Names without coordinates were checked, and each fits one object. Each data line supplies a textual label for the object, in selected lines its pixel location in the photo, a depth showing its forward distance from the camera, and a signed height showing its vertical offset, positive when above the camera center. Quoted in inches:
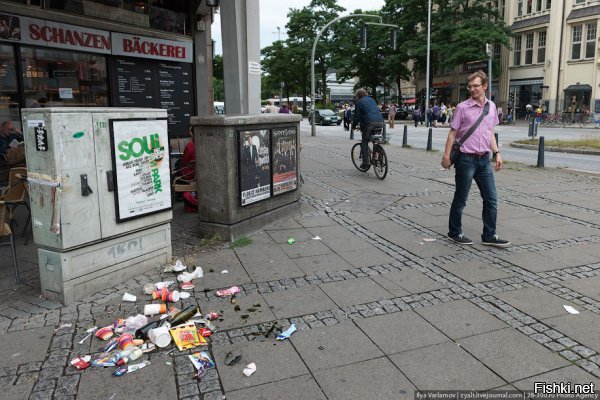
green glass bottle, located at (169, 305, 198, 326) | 148.4 -59.0
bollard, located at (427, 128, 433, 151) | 669.3 -36.0
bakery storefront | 316.2 +34.4
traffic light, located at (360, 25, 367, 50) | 1038.3 +164.0
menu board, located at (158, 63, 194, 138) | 429.7 +20.8
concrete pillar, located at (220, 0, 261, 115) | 340.8 +42.8
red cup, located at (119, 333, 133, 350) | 135.3 -60.0
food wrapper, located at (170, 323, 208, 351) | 136.9 -60.5
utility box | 157.0 -24.8
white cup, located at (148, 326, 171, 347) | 137.1 -59.6
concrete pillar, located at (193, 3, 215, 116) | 463.8 +48.6
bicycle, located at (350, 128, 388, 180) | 396.5 -32.4
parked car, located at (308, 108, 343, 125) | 1610.5 -8.3
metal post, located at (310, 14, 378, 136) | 1028.5 +31.0
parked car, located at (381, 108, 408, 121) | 1916.2 +1.0
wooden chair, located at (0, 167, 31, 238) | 214.8 -31.3
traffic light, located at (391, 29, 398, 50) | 1081.4 +163.1
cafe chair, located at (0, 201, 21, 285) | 179.3 -39.8
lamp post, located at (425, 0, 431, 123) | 1539.1 +224.2
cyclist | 396.8 +0.1
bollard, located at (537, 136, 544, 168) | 493.4 -41.1
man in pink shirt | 217.2 -16.6
